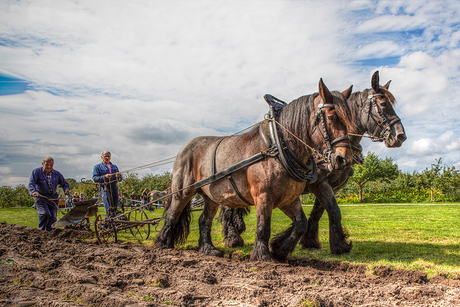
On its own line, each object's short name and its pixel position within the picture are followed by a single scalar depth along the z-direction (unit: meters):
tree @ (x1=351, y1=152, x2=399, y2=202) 32.62
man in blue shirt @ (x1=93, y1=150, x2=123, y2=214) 7.33
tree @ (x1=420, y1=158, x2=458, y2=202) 27.61
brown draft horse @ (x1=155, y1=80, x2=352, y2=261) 3.95
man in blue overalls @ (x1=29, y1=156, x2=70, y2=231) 7.41
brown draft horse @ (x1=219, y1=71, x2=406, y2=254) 4.50
